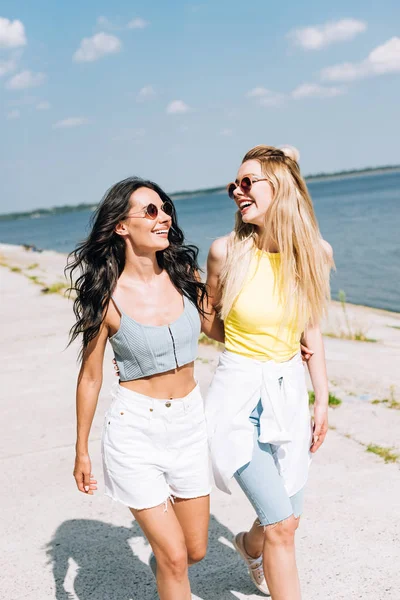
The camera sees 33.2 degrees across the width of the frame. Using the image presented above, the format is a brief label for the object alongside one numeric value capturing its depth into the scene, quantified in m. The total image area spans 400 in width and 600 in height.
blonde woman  2.95
